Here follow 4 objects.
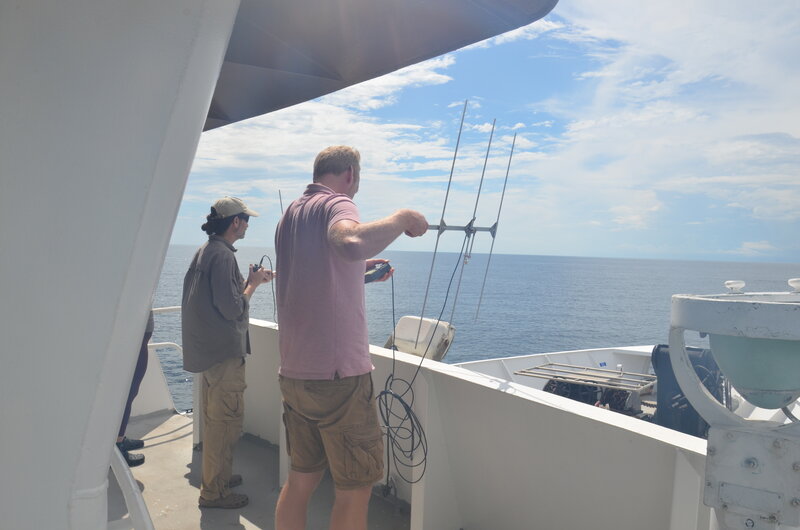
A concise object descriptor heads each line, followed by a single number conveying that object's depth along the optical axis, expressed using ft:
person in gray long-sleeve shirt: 9.07
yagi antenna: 8.79
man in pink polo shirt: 5.98
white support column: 2.24
